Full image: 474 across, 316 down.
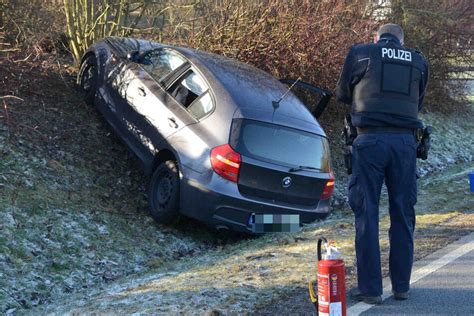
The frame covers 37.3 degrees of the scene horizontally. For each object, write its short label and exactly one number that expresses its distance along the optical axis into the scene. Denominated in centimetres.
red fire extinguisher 443
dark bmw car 737
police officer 512
